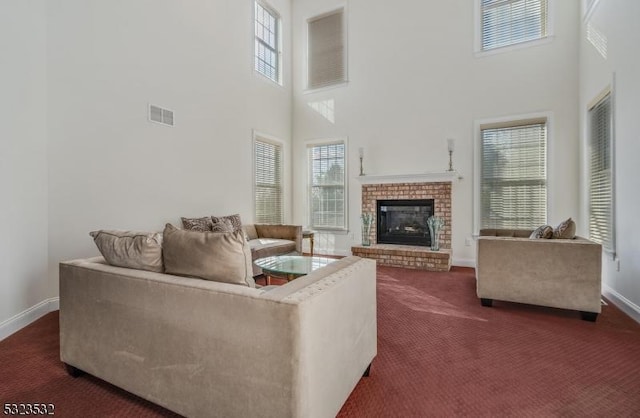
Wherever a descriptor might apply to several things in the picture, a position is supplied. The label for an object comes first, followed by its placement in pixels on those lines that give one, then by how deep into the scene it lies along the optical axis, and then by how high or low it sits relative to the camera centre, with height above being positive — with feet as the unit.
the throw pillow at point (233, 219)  13.88 -0.63
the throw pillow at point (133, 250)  5.36 -0.78
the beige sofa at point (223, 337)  3.74 -1.91
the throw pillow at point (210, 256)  4.86 -0.82
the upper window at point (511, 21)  15.25 +9.50
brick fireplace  15.56 -1.40
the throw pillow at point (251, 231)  15.96 -1.31
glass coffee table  8.36 -1.79
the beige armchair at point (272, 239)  13.24 -1.67
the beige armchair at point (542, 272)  8.75 -1.99
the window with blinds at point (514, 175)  15.20 +1.62
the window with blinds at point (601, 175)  11.10 +1.25
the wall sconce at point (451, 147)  16.31 +3.18
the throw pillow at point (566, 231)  9.46 -0.75
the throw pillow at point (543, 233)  9.70 -0.85
